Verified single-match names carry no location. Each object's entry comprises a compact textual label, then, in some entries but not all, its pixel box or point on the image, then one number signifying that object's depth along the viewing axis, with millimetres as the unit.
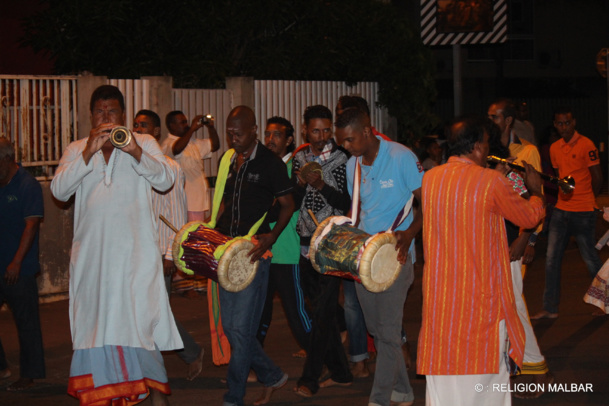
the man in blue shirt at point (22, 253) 7059
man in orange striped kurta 4840
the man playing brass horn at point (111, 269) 5641
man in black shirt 6129
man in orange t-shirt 9234
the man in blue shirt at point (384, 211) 5910
